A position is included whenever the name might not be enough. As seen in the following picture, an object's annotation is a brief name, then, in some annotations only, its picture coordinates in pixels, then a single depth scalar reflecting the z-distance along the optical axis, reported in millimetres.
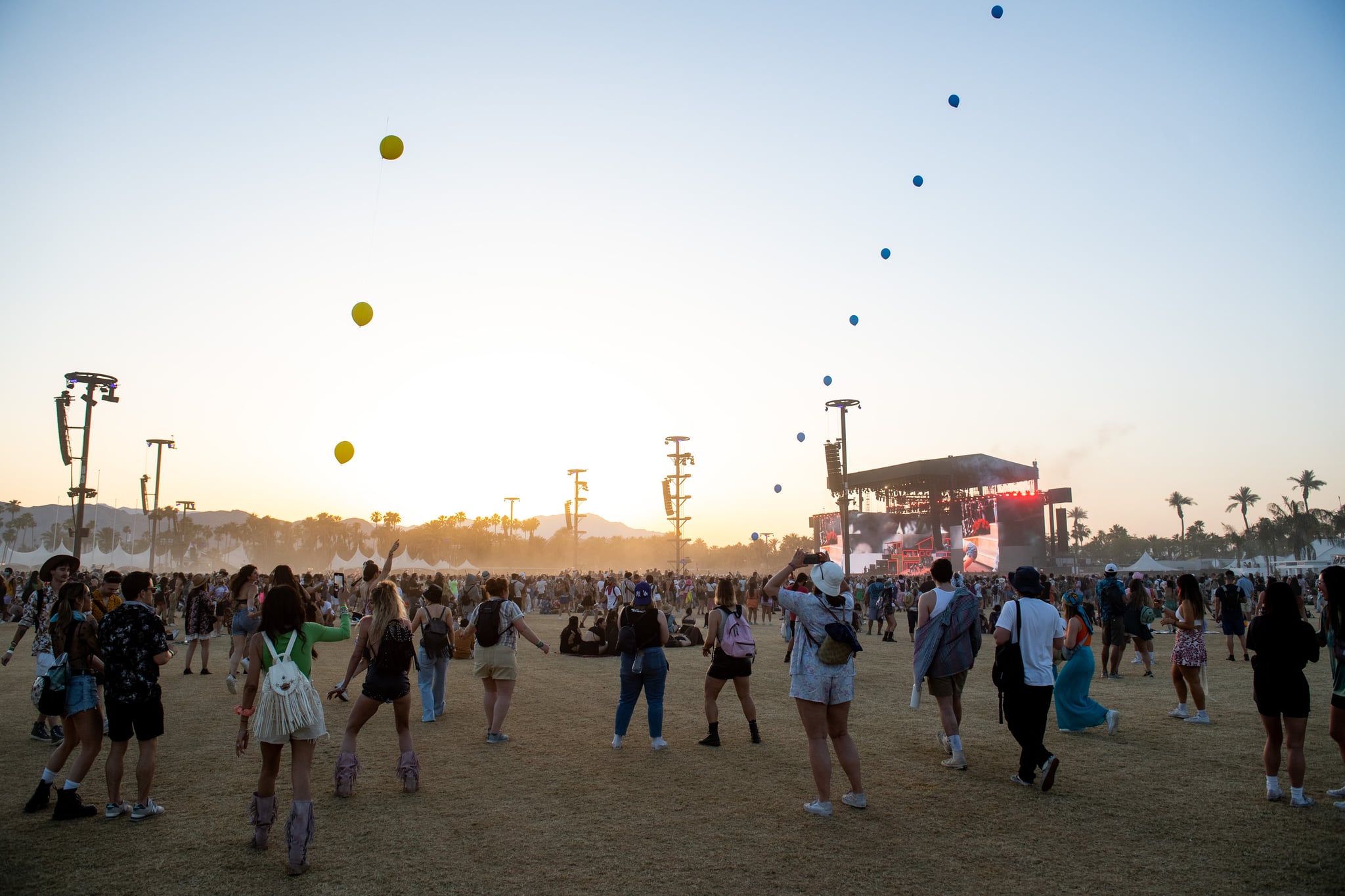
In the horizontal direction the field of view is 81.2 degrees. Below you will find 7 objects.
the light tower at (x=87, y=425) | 26375
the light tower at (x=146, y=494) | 43772
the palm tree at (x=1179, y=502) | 122375
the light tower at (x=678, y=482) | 46781
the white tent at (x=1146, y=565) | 49547
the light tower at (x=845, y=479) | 29609
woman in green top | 4672
